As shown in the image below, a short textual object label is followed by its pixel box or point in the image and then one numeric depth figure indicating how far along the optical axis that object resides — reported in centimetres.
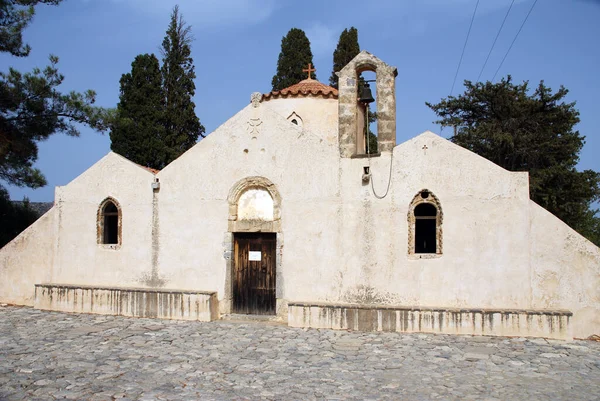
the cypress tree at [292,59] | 2575
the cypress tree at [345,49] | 2594
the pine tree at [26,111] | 1491
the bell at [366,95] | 1159
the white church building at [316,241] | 969
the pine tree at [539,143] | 2053
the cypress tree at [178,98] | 2422
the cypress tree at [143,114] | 2344
